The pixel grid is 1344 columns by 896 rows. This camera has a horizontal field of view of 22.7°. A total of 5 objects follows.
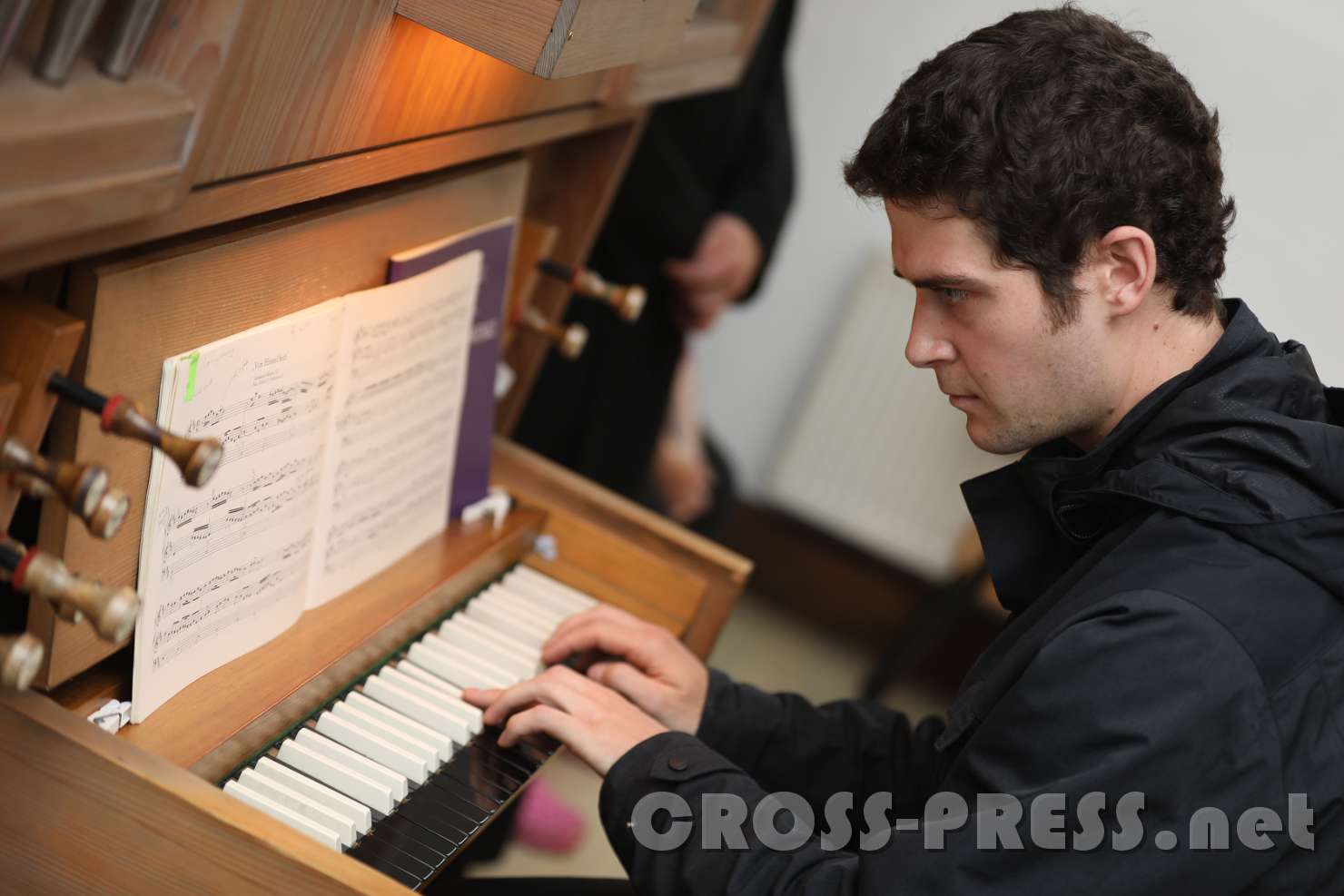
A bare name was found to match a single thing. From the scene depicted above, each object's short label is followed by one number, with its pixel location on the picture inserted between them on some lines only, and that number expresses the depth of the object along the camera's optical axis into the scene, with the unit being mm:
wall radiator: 4274
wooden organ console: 1956
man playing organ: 2069
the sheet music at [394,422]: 2326
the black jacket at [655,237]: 3093
